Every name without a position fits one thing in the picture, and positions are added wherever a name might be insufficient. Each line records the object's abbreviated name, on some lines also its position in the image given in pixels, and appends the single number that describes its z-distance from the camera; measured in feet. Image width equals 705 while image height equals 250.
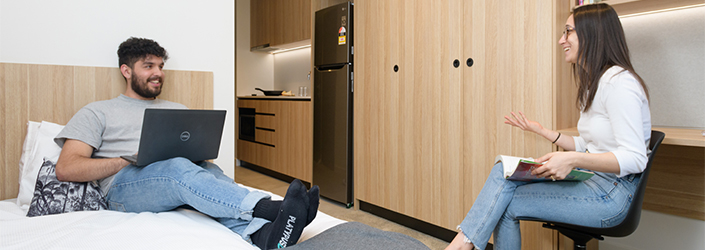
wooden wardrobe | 6.04
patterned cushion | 4.35
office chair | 4.05
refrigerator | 9.61
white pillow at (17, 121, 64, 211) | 4.86
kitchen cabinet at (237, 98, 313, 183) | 11.31
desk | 5.85
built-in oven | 14.32
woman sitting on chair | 4.12
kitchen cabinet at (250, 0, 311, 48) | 11.89
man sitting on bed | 3.93
